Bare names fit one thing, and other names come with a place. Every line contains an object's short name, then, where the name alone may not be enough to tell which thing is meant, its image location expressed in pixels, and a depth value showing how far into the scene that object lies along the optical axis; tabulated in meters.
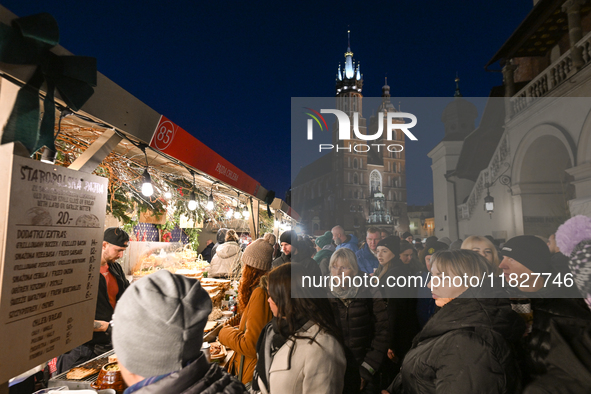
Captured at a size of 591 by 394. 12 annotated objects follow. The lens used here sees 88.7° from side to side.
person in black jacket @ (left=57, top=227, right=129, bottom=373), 2.57
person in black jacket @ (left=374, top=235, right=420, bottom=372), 3.12
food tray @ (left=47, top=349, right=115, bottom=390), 1.81
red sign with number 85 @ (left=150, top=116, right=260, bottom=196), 2.70
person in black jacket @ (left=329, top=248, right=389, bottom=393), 2.58
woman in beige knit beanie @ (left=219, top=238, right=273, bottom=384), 2.15
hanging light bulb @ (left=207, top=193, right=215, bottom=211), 5.42
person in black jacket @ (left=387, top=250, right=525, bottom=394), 1.43
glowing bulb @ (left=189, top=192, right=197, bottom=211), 4.65
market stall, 1.32
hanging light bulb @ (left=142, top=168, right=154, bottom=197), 3.04
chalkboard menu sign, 1.18
